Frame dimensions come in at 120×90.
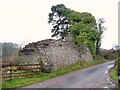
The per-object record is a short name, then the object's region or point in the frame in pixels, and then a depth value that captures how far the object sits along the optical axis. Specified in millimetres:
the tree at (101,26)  27458
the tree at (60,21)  25179
